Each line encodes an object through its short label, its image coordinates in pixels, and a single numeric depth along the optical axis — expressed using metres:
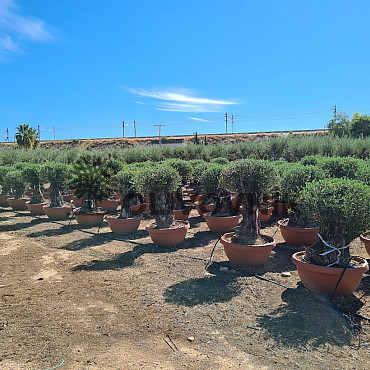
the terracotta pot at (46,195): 13.67
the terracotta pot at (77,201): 12.09
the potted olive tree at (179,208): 8.29
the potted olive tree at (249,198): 4.92
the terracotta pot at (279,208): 8.68
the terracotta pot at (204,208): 8.66
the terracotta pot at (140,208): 9.38
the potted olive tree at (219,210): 6.97
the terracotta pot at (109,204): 10.83
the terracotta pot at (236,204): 8.37
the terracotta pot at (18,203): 11.45
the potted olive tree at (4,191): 12.33
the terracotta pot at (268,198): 8.97
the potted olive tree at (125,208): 7.23
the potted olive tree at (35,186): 10.10
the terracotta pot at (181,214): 8.27
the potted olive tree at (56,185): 9.31
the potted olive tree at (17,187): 10.83
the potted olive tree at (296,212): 5.46
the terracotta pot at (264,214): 7.97
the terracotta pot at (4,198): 12.68
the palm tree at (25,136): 44.72
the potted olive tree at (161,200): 6.06
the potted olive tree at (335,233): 3.57
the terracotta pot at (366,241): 4.94
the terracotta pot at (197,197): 9.88
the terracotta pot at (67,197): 12.42
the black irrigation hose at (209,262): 5.03
